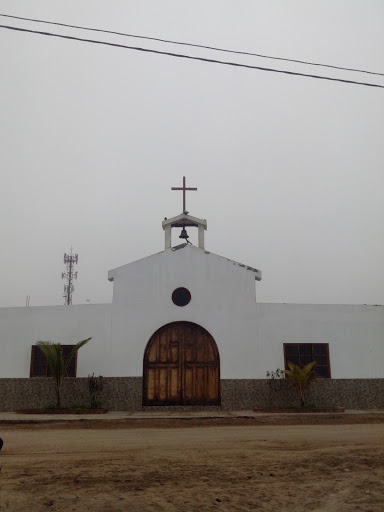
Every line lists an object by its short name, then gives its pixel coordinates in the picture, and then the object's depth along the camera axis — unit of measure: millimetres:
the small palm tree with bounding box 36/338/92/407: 14164
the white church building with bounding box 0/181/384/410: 14773
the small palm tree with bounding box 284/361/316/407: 14062
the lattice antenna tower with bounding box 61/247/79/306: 50625
